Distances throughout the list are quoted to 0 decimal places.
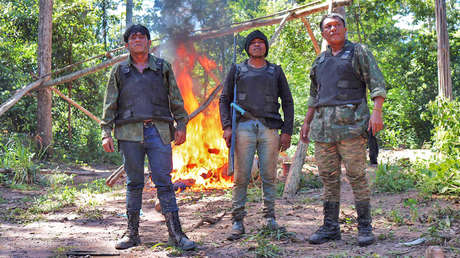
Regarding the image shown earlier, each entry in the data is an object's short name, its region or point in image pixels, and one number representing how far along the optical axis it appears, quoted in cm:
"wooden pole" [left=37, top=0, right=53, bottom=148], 1165
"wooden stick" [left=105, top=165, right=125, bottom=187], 738
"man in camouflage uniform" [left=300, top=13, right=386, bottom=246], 368
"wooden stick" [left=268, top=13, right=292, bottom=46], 670
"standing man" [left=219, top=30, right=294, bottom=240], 420
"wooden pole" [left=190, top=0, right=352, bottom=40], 721
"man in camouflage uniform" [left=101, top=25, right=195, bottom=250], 395
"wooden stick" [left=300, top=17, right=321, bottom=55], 773
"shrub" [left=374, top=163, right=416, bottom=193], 638
